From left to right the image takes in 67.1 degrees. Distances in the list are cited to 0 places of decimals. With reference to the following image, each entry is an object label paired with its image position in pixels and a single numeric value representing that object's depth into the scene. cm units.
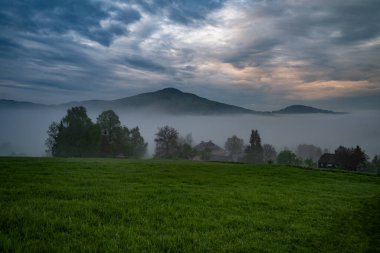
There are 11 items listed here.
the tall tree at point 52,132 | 9712
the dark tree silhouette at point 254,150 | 14385
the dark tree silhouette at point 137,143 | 11154
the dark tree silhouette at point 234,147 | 18675
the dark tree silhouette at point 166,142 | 11512
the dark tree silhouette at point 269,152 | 17232
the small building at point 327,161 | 11200
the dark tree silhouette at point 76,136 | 8631
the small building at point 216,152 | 18350
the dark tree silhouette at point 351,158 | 9856
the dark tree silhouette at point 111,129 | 9800
